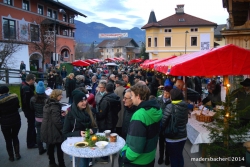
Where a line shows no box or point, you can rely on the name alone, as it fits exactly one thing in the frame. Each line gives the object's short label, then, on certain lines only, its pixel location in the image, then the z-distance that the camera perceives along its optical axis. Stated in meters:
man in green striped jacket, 2.57
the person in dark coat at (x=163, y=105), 4.70
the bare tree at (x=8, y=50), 16.58
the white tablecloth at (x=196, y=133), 4.54
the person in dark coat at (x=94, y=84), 9.06
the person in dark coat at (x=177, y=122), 3.76
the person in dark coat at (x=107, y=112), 4.79
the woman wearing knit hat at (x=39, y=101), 5.07
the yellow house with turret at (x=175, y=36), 42.84
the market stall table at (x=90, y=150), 3.19
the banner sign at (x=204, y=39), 36.60
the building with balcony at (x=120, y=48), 83.31
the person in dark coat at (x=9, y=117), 4.72
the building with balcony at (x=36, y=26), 24.72
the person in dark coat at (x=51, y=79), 15.13
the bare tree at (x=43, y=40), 25.28
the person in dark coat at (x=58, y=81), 15.26
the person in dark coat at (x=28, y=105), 5.57
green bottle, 3.65
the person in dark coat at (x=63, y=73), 18.79
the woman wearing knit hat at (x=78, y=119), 3.74
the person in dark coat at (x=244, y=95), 4.82
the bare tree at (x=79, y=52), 66.06
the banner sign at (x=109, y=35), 121.12
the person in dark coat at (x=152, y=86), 9.58
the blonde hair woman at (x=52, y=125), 4.29
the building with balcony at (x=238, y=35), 7.14
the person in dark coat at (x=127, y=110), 4.50
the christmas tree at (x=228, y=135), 3.97
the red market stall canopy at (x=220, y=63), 4.05
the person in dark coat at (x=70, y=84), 10.25
